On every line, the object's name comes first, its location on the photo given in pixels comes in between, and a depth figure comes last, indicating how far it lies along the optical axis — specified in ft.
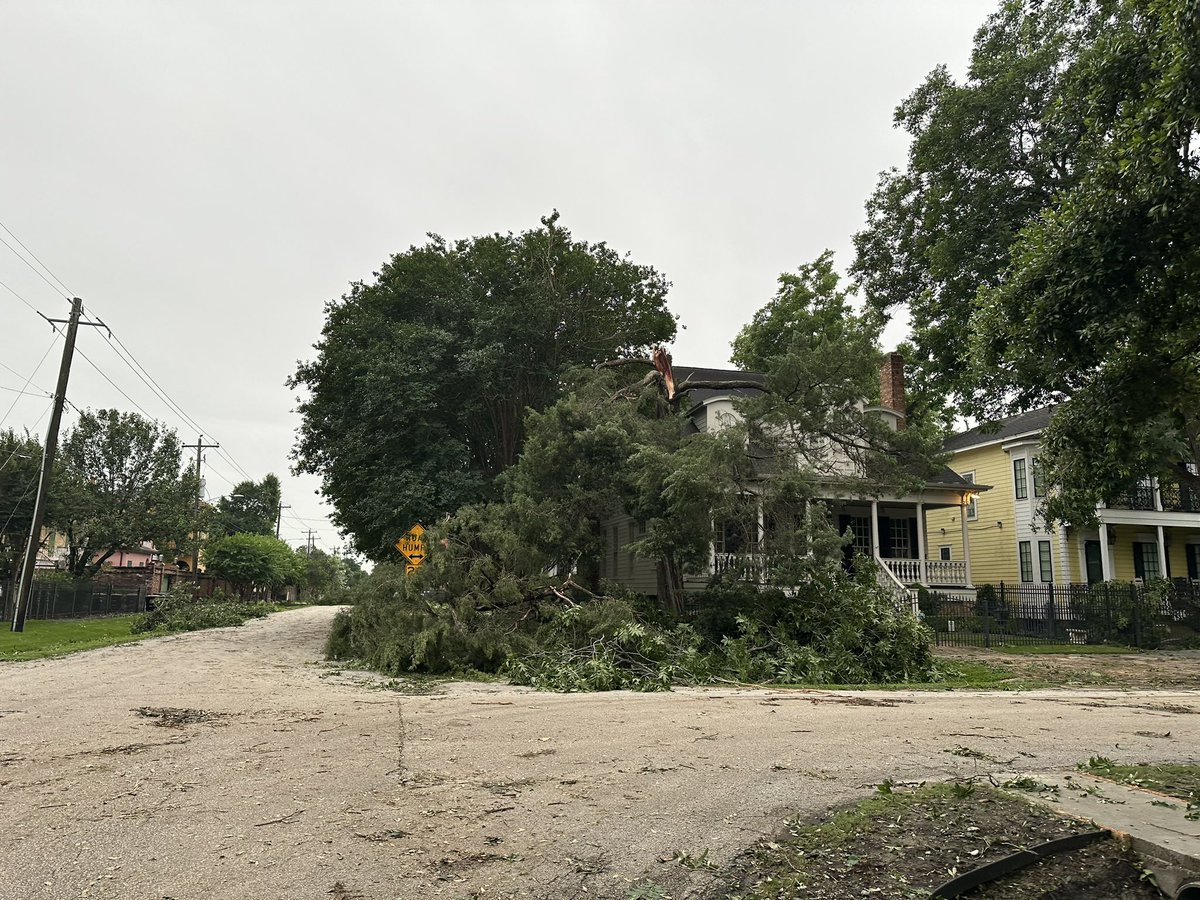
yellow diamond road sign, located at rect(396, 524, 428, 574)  57.88
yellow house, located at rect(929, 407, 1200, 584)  94.32
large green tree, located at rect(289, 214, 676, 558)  72.74
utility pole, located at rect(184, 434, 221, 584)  151.43
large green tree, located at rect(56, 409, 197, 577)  132.57
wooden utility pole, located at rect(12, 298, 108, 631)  74.28
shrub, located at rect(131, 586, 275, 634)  85.11
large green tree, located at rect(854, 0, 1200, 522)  18.31
